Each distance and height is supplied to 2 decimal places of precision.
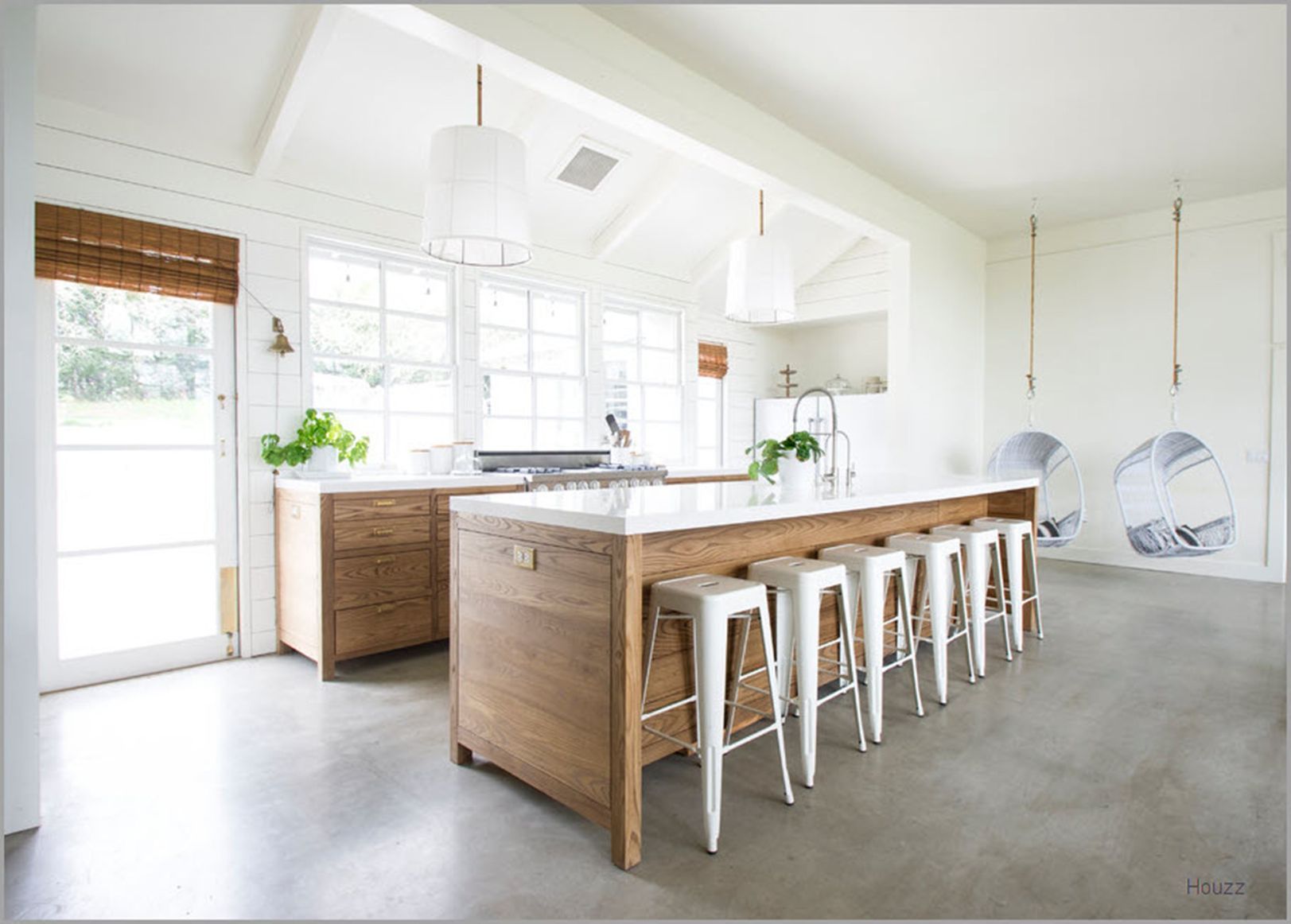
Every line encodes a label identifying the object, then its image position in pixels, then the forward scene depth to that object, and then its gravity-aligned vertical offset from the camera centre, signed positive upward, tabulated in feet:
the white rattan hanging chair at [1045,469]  20.06 -0.59
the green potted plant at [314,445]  12.69 +0.08
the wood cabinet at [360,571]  11.60 -2.13
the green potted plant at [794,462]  10.23 -0.18
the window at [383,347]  14.05 +2.16
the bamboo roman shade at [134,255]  10.77 +3.19
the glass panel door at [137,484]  11.14 -0.60
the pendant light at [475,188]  9.37 +3.55
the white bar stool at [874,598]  8.82 -1.91
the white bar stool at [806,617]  7.64 -1.95
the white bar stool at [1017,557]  12.41 -1.95
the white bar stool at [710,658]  6.51 -1.98
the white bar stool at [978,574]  11.20 -2.01
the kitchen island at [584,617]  6.40 -1.72
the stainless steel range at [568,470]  14.65 -0.47
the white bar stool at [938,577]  10.02 -1.88
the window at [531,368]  16.90 +2.06
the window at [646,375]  20.34 +2.27
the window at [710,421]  23.77 +0.96
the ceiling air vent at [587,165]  15.74 +6.59
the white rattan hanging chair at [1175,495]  17.93 -1.24
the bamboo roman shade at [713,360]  22.75 +2.94
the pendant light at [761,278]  14.65 +3.62
